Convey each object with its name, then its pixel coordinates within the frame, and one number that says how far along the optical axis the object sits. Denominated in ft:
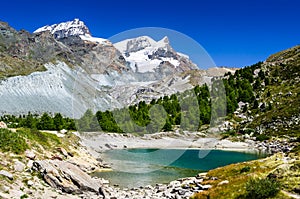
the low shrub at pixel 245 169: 104.42
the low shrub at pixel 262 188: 67.62
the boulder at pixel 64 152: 163.75
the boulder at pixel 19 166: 104.42
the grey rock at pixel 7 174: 88.43
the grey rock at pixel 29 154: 122.20
